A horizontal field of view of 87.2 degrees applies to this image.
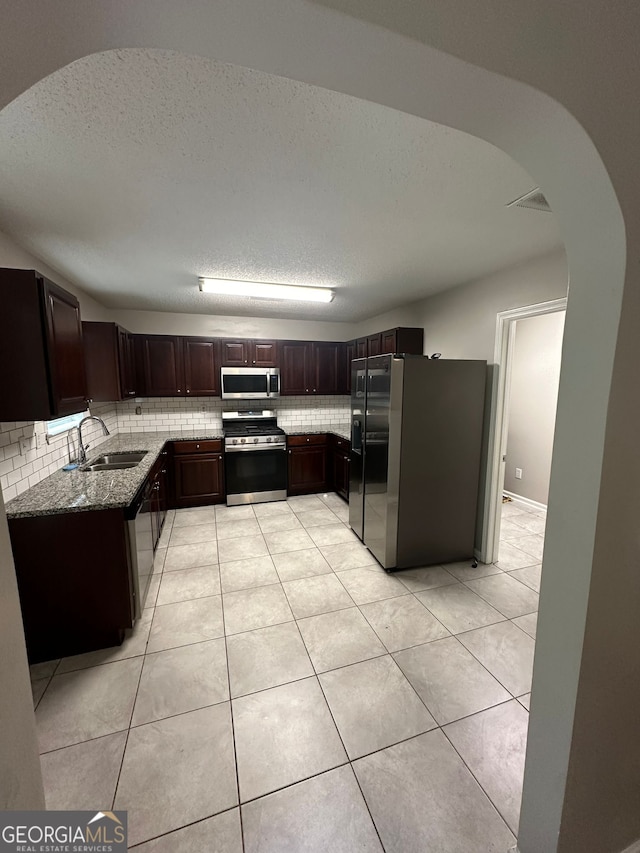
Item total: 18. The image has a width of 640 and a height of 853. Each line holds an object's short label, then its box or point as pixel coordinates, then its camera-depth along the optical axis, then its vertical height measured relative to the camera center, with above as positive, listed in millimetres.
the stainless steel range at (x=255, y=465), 4199 -1084
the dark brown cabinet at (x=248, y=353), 4353 +343
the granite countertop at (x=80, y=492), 1870 -703
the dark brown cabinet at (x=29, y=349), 1629 +148
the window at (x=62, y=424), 2522 -367
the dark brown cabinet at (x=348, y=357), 4663 +313
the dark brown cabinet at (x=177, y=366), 4102 +158
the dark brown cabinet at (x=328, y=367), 4758 +171
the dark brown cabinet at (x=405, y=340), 3523 +415
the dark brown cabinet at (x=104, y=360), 3111 +172
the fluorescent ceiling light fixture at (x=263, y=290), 2947 +812
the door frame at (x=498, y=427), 2689 -397
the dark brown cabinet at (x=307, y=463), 4511 -1146
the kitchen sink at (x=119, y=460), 3008 -761
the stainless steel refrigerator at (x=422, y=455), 2658 -626
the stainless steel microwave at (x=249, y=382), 4328 -40
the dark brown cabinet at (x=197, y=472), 4070 -1142
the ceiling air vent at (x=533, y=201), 1551 +847
